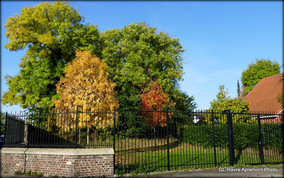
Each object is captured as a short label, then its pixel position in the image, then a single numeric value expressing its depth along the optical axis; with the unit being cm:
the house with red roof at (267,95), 2347
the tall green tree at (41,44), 2512
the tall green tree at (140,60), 2812
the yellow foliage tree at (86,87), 2091
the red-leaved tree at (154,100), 2444
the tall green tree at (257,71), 3994
